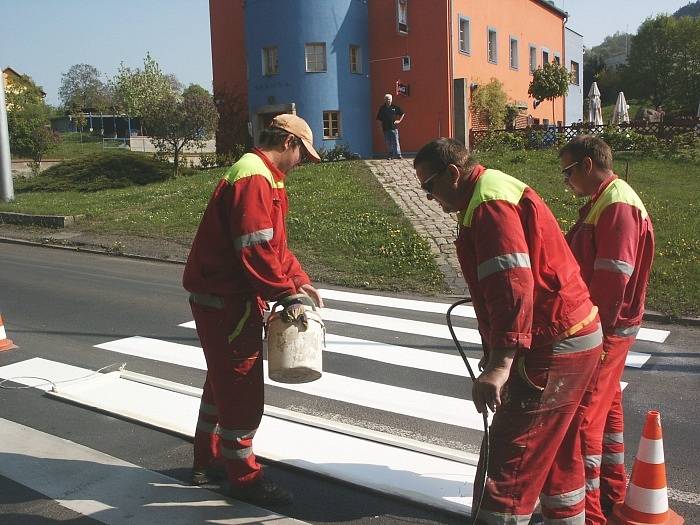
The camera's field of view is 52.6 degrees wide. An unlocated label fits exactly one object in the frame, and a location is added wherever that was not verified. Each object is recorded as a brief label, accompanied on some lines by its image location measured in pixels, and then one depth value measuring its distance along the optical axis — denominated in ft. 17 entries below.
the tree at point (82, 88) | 275.80
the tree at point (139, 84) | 170.08
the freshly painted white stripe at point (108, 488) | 12.86
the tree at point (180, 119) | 82.48
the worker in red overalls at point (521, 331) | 9.24
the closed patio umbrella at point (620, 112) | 88.28
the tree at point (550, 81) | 96.27
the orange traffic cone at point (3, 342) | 24.82
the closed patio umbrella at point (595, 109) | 94.22
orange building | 90.02
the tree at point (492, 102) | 95.66
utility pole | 69.77
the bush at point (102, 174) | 82.12
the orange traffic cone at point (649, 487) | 11.90
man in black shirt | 73.46
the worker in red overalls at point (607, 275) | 11.51
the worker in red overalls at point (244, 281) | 12.21
